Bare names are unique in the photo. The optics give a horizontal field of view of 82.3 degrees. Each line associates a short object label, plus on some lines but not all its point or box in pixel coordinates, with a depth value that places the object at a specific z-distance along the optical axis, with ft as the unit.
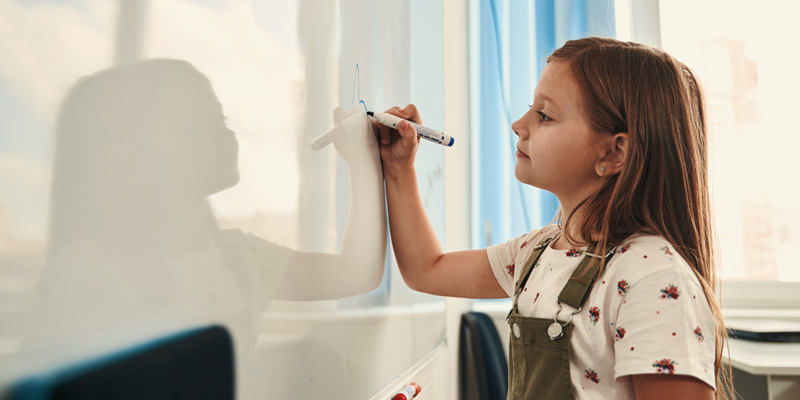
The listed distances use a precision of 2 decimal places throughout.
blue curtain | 4.85
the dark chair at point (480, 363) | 4.00
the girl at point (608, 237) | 1.64
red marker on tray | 1.98
